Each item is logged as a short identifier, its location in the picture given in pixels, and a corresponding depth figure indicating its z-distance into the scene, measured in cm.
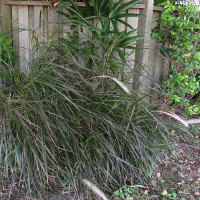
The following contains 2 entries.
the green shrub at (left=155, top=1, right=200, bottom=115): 304
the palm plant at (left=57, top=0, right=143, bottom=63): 283
